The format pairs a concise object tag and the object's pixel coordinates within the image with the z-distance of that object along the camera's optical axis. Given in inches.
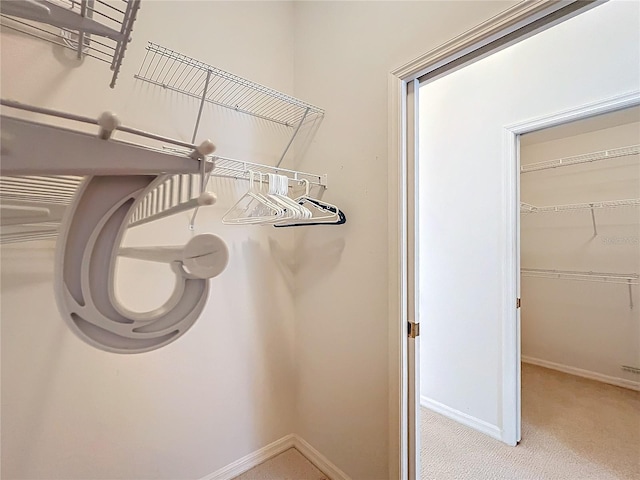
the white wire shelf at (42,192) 13.2
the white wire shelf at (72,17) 21.7
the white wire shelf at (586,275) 101.9
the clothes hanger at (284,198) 47.6
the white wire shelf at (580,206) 99.8
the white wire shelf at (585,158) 93.5
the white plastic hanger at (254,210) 46.7
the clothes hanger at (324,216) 54.7
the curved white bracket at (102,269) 15.7
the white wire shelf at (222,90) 50.4
